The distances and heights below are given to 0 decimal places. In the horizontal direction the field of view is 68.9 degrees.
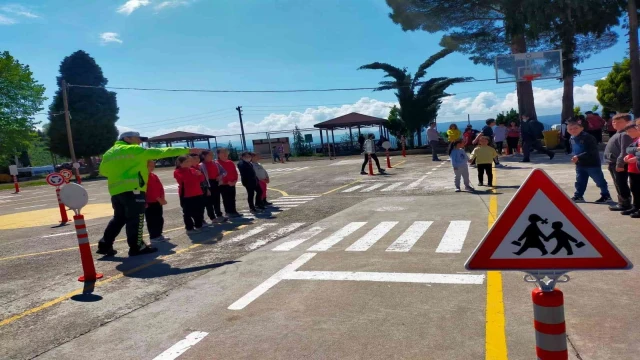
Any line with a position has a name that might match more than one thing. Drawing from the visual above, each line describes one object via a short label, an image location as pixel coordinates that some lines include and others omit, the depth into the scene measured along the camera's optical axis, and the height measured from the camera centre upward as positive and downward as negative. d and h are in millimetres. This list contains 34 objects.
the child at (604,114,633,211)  7344 -857
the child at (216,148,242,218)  10671 -640
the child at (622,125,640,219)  6973 -957
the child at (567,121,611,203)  8508 -894
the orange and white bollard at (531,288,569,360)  2381 -1089
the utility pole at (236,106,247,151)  48844 +3980
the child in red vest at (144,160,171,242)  8500 -792
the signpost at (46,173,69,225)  12773 -91
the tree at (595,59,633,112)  44531 +1502
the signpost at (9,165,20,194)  30395 +744
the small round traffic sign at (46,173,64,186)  12781 -79
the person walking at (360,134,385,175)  17875 -438
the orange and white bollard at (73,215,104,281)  5949 -1020
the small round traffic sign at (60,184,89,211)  6406 -307
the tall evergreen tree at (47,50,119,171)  46750 +6070
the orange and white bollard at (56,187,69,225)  12361 -1092
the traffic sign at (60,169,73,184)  12511 +12
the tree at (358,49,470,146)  34250 +2830
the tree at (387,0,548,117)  25469 +5777
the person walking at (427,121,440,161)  20859 -462
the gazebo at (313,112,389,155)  36781 +1179
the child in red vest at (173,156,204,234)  9273 -617
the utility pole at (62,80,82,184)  37006 +4472
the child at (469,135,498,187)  11617 -848
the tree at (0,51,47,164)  42406 +7123
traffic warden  7059 -230
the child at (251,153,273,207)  11700 -628
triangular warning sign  2408 -657
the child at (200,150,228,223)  10289 -572
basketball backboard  22188 +2362
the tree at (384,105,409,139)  36719 +659
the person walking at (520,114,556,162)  16812 -763
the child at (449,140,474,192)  11797 -1044
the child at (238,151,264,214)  11148 -619
